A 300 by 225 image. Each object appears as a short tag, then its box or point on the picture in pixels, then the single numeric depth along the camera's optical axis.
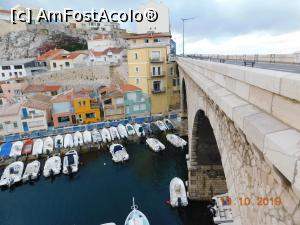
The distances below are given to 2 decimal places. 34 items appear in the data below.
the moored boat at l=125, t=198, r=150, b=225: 15.88
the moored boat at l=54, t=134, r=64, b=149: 28.65
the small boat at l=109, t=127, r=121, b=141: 30.94
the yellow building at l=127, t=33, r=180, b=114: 36.44
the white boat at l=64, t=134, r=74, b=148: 28.83
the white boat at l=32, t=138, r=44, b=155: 27.44
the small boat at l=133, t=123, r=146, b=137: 31.69
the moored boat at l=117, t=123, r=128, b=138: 31.02
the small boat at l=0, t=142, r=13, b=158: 26.81
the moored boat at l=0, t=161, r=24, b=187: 22.45
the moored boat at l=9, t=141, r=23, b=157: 26.85
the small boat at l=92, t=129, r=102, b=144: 29.94
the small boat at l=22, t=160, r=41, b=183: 23.23
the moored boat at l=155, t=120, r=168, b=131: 32.97
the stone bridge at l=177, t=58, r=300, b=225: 2.74
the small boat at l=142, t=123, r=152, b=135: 32.53
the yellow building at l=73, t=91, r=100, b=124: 34.16
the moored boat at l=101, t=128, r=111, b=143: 30.34
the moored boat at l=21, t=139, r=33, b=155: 27.64
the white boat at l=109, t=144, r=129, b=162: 26.23
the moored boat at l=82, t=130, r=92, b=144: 29.62
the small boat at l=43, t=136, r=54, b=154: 27.80
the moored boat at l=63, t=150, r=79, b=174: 24.34
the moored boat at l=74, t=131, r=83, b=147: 29.17
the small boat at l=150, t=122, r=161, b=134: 32.84
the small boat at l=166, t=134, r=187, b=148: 29.06
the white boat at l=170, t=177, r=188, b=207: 18.41
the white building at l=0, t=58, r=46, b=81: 55.44
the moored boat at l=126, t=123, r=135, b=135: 31.75
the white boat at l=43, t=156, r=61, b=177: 24.06
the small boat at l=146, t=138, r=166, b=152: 28.32
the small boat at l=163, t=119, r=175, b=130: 33.50
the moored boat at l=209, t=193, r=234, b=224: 15.47
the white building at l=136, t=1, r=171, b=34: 55.62
